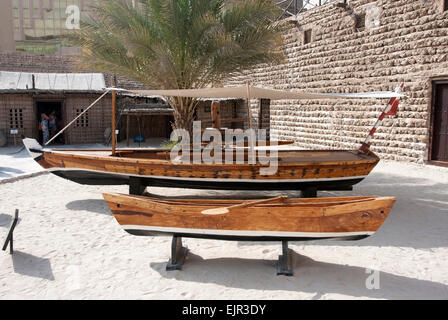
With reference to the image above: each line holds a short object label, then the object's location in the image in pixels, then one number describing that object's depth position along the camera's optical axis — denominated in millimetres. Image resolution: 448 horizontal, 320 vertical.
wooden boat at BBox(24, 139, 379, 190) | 5422
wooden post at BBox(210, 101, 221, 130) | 6719
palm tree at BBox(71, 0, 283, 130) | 7406
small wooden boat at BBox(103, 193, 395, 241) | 3387
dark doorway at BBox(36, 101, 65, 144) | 14328
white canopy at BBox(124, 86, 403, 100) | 5422
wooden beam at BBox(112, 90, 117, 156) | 6016
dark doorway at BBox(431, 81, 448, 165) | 8898
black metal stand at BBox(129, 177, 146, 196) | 5895
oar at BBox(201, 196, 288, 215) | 3501
